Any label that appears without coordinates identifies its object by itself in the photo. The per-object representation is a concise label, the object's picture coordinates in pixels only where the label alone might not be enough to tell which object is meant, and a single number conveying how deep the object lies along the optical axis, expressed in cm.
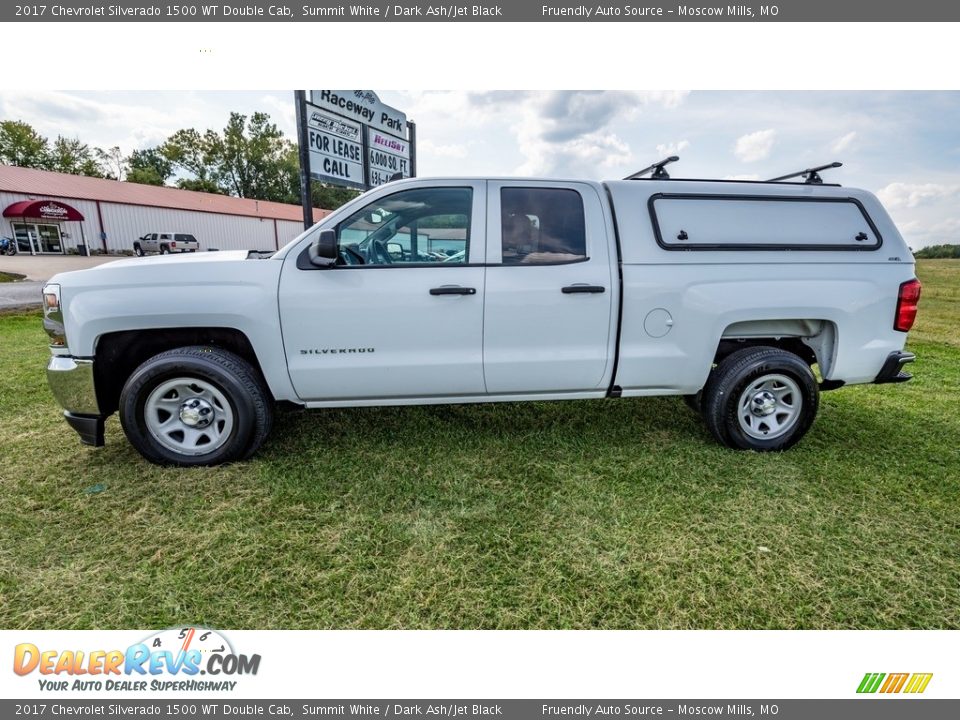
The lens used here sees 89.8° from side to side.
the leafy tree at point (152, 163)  5621
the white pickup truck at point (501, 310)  303
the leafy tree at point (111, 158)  5538
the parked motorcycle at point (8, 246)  2628
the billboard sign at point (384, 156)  802
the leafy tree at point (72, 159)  4797
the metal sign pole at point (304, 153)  612
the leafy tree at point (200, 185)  5531
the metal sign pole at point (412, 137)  912
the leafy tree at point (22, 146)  4516
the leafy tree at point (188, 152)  5466
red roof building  2722
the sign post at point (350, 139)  632
